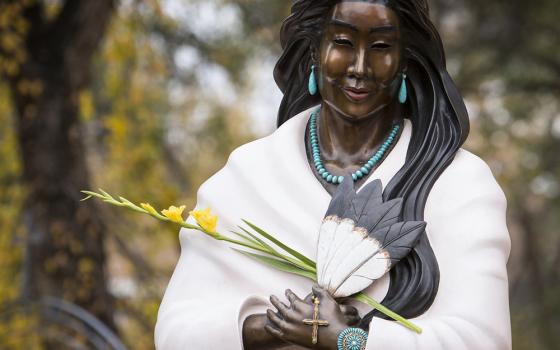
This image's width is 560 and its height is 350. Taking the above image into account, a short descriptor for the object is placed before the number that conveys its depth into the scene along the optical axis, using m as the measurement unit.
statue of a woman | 4.85
